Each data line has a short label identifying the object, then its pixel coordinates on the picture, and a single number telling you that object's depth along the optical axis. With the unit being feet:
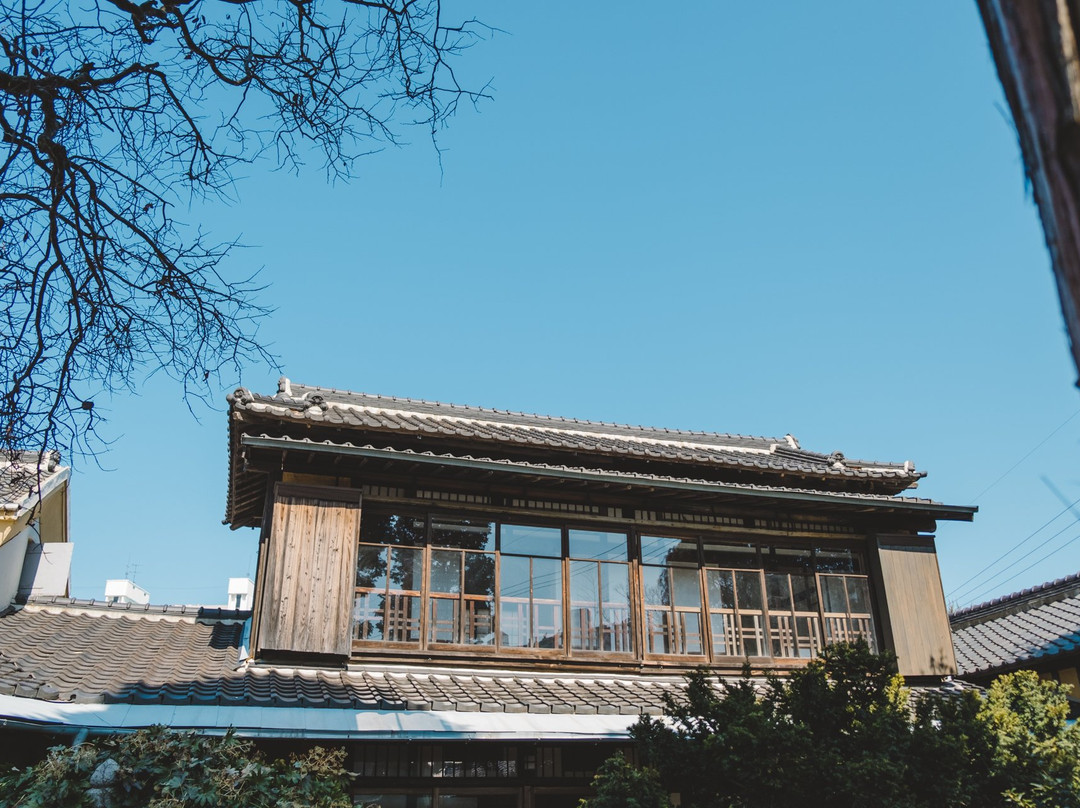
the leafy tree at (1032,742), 22.68
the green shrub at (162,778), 21.49
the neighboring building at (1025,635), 47.91
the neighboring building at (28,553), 40.11
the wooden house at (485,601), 29.86
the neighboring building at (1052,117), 5.45
